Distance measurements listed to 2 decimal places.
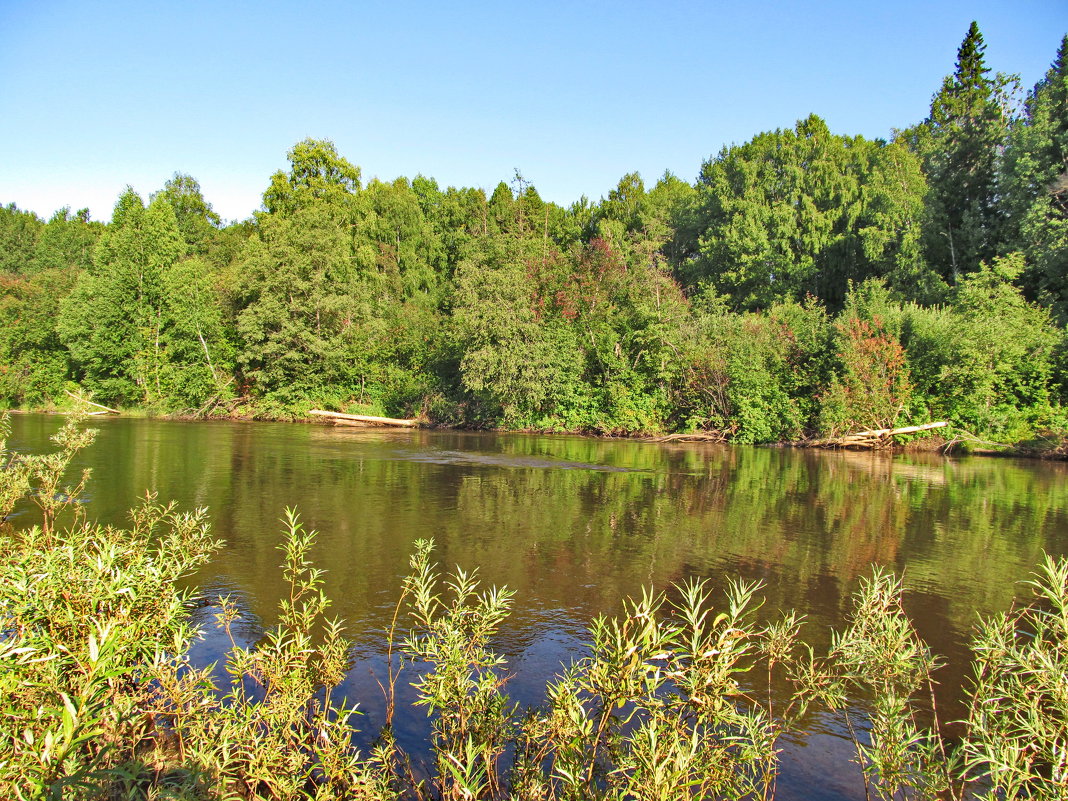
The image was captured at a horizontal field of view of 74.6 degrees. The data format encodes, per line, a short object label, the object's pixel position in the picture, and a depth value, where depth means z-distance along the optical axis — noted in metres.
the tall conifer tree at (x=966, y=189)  33.34
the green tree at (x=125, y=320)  41.03
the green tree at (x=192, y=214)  62.81
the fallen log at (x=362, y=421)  36.41
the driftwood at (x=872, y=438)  26.61
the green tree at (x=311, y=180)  57.53
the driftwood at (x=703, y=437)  31.22
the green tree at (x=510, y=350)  33.62
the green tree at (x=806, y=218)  40.88
